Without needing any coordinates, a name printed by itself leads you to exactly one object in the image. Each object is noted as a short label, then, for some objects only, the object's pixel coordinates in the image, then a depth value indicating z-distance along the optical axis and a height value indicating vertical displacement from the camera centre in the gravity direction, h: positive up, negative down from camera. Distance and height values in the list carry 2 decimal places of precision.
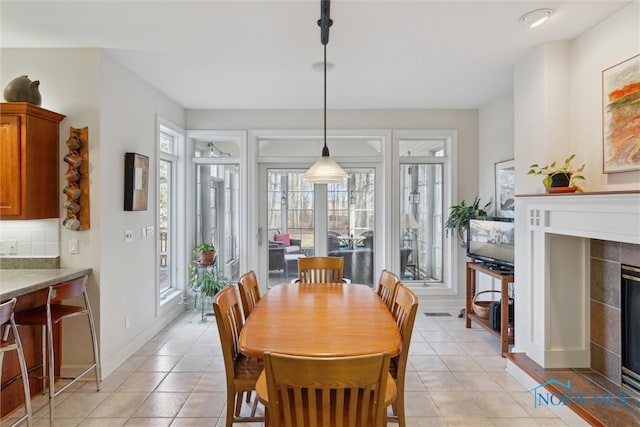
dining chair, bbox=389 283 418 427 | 1.71 -0.66
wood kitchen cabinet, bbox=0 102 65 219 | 2.43 +0.38
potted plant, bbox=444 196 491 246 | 4.10 -0.04
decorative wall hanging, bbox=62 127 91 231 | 2.69 +0.25
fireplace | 2.38 -0.59
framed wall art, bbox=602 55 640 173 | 2.11 +0.61
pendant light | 2.42 +0.28
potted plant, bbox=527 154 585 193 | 2.44 +0.25
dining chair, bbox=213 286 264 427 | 1.80 -0.86
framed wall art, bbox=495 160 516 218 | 3.68 +0.26
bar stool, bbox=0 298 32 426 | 1.76 -0.71
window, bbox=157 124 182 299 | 4.19 +0.07
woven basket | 3.47 -1.01
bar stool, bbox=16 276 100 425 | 2.14 -0.69
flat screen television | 3.29 -0.32
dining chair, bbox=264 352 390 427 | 1.16 -0.60
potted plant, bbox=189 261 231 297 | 4.07 -0.86
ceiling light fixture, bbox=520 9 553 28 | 2.23 +1.30
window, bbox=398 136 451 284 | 4.63 +0.05
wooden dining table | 1.63 -0.65
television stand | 3.09 -0.95
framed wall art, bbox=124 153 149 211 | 3.10 +0.28
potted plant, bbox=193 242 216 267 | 4.11 -0.53
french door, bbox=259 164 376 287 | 4.68 -0.10
